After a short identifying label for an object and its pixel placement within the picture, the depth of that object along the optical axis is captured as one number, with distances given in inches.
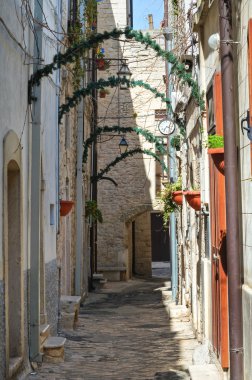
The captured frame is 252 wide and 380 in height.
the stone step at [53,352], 354.0
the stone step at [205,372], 268.7
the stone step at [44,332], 351.2
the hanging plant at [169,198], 597.3
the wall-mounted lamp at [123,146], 805.9
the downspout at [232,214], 216.5
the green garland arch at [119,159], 746.9
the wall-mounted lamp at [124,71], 605.0
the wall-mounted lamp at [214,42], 245.9
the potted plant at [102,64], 667.6
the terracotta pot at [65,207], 464.1
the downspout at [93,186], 827.1
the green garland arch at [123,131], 661.9
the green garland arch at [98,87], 475.8
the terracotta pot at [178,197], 545.3
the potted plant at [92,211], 736.3
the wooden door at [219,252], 257.1
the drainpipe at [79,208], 608.4
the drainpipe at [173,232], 645.3
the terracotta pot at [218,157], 243.0
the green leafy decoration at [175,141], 581.0
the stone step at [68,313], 478.3
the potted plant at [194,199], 373.1
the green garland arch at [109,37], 339.5
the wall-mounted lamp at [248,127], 189.8
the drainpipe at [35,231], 327.9
